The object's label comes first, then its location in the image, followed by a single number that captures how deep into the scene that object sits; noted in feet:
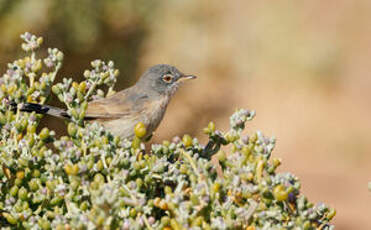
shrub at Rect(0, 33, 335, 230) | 14.82
